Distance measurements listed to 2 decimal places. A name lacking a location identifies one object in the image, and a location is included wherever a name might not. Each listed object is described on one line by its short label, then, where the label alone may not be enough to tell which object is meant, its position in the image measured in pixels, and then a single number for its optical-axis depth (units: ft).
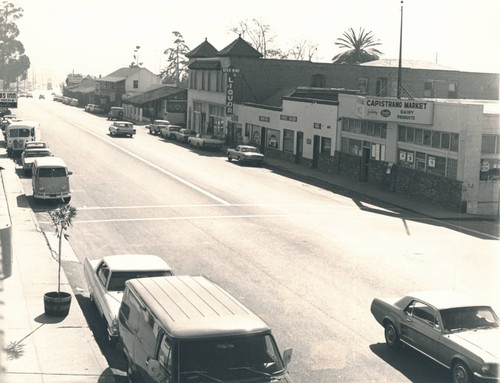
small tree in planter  52.42
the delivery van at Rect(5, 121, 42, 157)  168.76
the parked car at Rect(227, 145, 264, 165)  174.81
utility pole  135.95
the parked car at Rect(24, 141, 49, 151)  152.35
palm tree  377.50
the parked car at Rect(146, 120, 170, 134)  258.57
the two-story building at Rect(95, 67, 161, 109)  417.90
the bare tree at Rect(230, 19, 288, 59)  451.94
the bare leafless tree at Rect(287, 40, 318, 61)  490.08
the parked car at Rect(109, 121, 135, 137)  237.66
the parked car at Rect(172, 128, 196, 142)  233.14
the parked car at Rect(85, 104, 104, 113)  401.29
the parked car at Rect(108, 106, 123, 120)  340.59
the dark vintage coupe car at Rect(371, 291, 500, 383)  40.81
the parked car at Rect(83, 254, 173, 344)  48.49
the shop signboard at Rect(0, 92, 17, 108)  185.16
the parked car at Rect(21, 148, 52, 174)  140.06
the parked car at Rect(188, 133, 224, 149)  211.00
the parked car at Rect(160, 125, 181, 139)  244.83
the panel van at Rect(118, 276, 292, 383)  30.37
